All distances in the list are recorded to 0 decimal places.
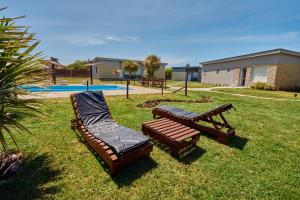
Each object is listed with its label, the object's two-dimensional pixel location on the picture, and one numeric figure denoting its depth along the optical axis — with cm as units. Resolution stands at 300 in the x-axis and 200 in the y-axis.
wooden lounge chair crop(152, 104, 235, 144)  439
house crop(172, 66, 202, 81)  4209
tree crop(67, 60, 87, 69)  3649
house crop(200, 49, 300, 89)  1831
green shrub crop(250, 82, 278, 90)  1812
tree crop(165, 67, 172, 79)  4421
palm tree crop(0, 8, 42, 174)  225
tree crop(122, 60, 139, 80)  2595
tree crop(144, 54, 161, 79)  2405
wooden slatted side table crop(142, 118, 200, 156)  361
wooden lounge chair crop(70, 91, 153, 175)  292
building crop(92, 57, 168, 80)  3053
